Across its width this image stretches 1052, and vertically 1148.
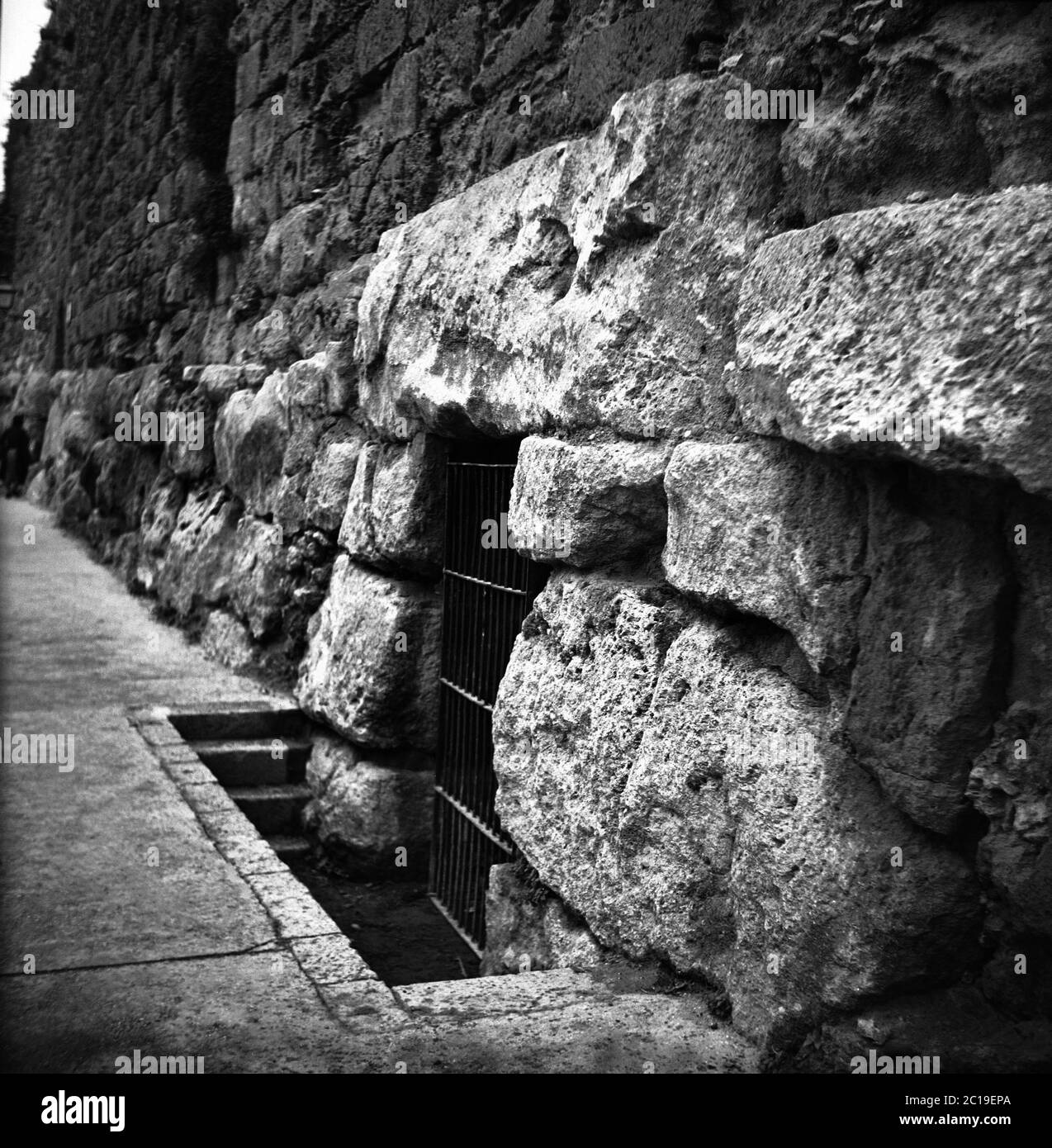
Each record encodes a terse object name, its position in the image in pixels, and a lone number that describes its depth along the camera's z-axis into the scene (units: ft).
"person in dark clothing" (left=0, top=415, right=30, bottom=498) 43.24
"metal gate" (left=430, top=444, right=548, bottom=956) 11.73
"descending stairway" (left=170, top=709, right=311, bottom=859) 14.69
